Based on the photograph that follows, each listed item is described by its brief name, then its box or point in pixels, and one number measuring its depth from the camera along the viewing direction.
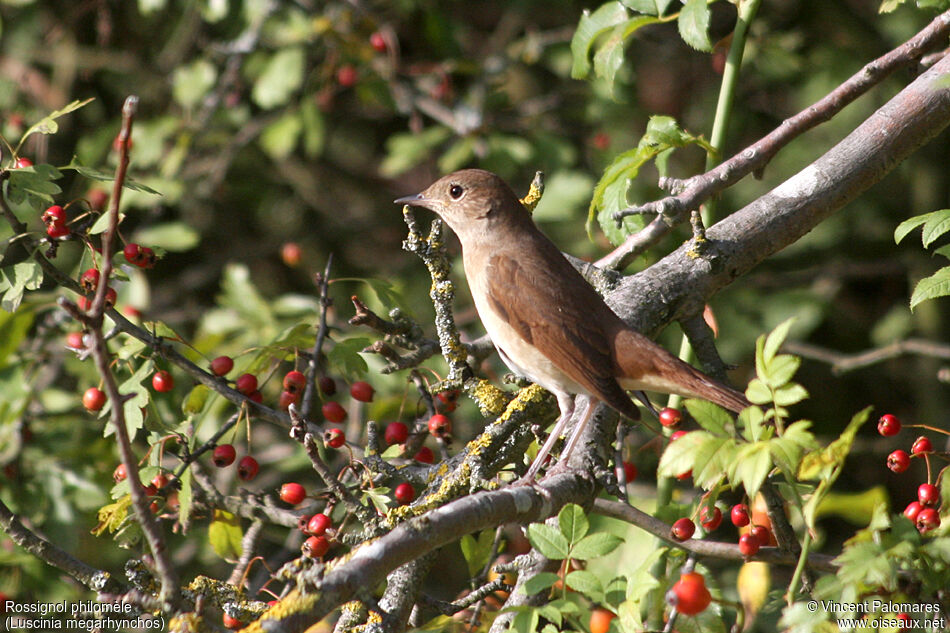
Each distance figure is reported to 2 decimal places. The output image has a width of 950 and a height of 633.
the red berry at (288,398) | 6.88
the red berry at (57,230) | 5.90
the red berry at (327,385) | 7.35
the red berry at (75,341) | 7.54
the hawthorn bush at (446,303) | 4.66
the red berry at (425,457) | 7.46
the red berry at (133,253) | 6.24
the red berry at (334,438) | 5.86
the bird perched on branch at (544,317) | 6.59
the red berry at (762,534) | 5.77
